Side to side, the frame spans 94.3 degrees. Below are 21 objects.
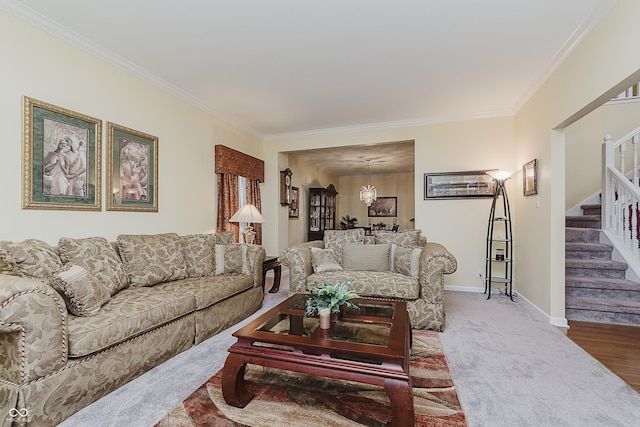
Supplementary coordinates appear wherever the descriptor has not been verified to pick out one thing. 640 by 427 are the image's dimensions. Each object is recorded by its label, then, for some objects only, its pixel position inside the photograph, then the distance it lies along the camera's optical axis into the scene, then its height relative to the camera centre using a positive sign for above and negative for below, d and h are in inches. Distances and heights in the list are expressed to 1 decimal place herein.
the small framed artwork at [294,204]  240.8 +7.5
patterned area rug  61.8 -43.4
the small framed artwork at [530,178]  134.4 +16.6
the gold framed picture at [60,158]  88.2 +17.8
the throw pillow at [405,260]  123.9 -20.6
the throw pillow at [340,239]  148.0 -13.3
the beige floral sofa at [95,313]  57.0 -26.0
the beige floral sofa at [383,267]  112.2 -23.5
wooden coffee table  55.8 -29.1
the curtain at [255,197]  197.3 +10.9
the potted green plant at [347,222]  331.0 -10.8
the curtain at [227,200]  168.7 +7.3
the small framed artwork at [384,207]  341.1 +6.5
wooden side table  166.9 -33.2
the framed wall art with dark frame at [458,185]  170.6 +16.3
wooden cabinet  278.7 +1.7
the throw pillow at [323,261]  132.6 -22.2
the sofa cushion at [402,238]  140.9 -12.2
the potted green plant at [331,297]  72.8 -20.9
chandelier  264.4 +16.6
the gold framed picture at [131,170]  112.1 +17.4
